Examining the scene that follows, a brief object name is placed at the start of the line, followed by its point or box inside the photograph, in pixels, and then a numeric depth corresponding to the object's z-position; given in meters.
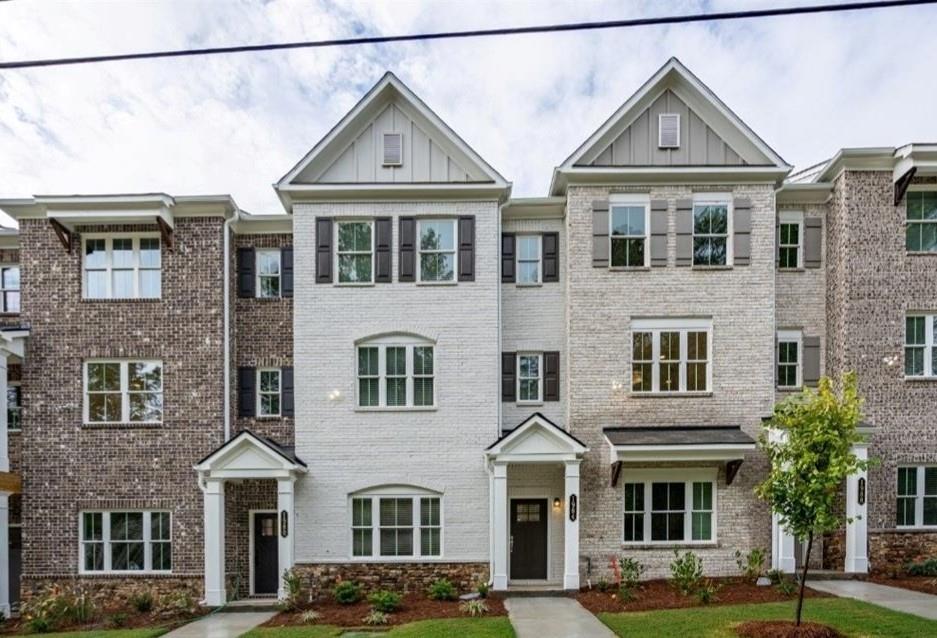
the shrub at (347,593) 12.19
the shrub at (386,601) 11.38
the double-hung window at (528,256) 14.23
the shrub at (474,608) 10.92
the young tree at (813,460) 8.30
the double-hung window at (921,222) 13.61
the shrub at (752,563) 12.55
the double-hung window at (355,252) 13.59
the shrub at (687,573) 11.85
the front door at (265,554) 13.67
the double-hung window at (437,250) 13.56
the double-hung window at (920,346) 13.58
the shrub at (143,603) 12.30
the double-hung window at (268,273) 14.44
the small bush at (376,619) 10.63
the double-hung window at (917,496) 13.34
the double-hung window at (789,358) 14.07
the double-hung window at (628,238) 13.56
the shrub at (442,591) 12.21
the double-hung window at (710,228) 13.51
